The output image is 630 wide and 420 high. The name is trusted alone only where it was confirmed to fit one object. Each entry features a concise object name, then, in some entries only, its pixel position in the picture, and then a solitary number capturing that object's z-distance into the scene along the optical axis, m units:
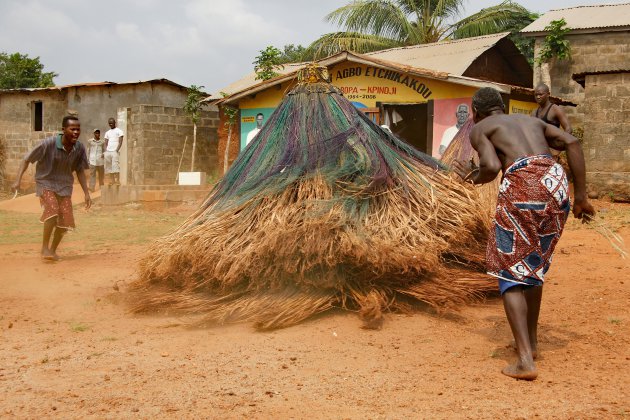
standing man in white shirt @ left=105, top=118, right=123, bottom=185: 16.00
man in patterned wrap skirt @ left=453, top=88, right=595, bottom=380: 3.51
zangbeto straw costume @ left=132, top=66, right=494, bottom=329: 4.49
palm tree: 22.52
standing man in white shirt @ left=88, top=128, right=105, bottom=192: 16.17
